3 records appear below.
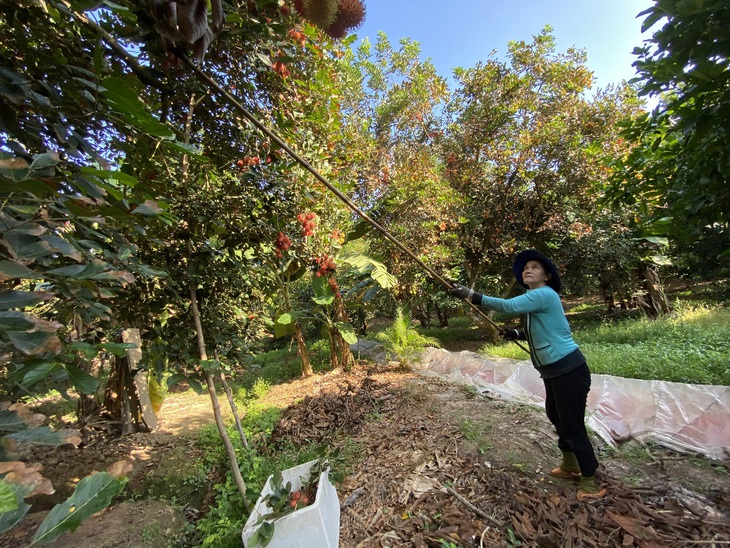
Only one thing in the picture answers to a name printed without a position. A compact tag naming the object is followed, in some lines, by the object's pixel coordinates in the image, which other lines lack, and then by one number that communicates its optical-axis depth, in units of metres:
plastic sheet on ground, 2.65
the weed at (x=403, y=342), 5.95
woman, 2.15
